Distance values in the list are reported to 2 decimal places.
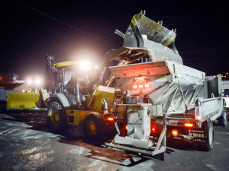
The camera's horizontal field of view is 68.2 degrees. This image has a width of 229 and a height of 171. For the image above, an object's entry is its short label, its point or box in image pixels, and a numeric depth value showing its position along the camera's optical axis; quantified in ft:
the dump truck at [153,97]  13.69
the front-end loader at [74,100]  19.58
